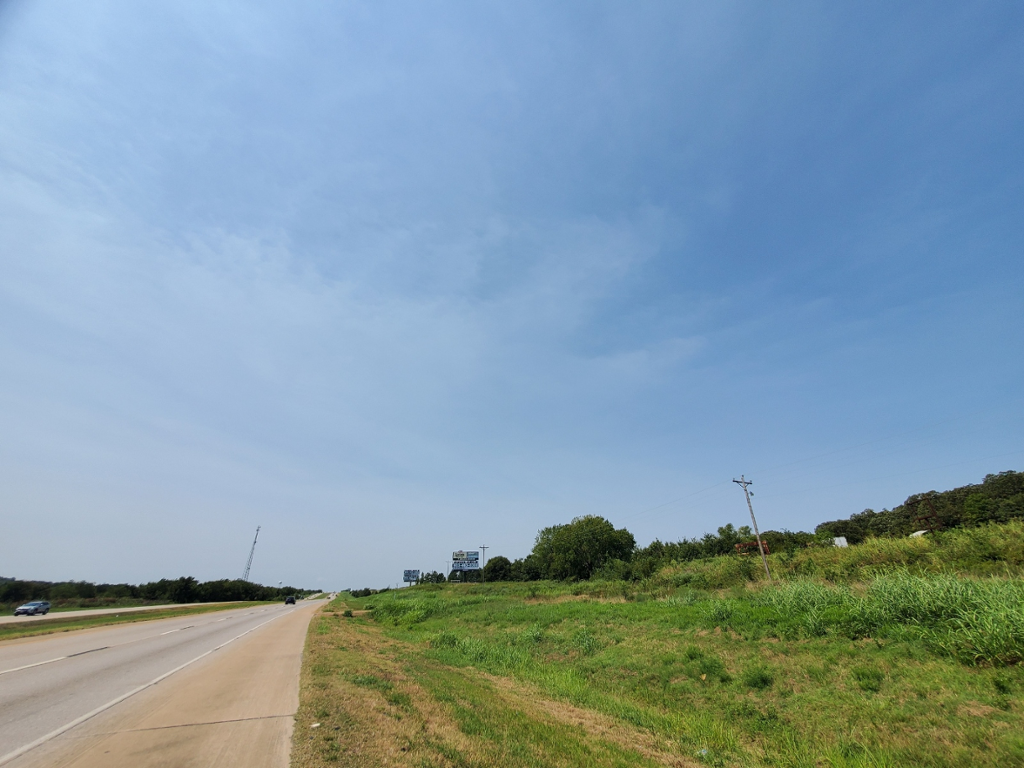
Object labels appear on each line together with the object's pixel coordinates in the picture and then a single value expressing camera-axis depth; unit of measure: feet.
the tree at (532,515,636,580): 322.55
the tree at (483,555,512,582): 513.45
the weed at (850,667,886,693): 38.14
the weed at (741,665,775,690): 44.68
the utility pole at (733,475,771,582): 125.59
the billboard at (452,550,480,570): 584.81
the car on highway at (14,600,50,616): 163.85
